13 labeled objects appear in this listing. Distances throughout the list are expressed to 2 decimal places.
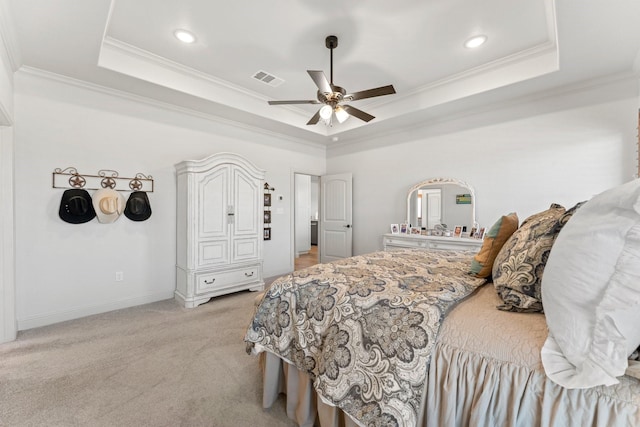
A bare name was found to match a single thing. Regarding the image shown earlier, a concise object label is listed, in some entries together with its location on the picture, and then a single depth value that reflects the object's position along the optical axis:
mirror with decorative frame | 3.90
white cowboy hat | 3.05
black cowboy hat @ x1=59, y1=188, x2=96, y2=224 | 2.93
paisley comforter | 1.05
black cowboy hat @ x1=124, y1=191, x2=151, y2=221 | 3.32
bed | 0.82
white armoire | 3.42
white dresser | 3.57
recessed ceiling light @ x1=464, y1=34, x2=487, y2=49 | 2.68
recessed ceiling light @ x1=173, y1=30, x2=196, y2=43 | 2.61
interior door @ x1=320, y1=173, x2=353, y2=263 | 5.24
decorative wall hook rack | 2.94
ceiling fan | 2.37
